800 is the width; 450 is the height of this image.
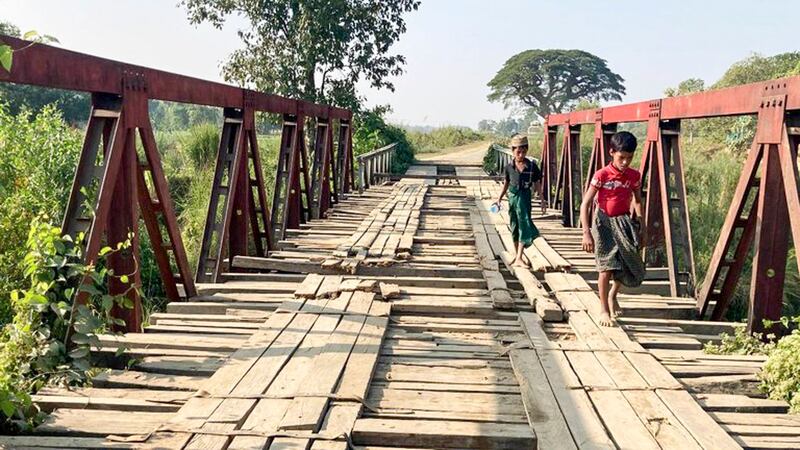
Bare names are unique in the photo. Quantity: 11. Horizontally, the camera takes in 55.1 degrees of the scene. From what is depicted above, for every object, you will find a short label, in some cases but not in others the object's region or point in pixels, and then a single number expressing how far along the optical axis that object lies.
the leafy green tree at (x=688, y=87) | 39.52
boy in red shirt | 5.38
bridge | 3.34
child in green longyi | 7.34
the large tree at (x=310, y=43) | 23.55
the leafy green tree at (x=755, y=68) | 38.00
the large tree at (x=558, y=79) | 63.78
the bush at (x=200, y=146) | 18.30
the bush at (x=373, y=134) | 26.98
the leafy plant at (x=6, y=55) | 2.73
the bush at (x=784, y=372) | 3.87
